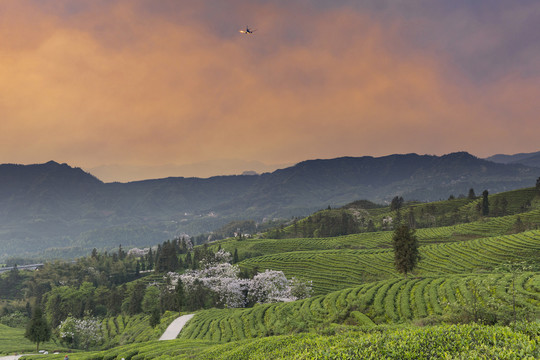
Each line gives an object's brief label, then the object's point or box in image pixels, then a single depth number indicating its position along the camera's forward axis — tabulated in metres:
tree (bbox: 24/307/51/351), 73.19
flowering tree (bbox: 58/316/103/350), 95.81
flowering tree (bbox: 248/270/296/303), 91.81
